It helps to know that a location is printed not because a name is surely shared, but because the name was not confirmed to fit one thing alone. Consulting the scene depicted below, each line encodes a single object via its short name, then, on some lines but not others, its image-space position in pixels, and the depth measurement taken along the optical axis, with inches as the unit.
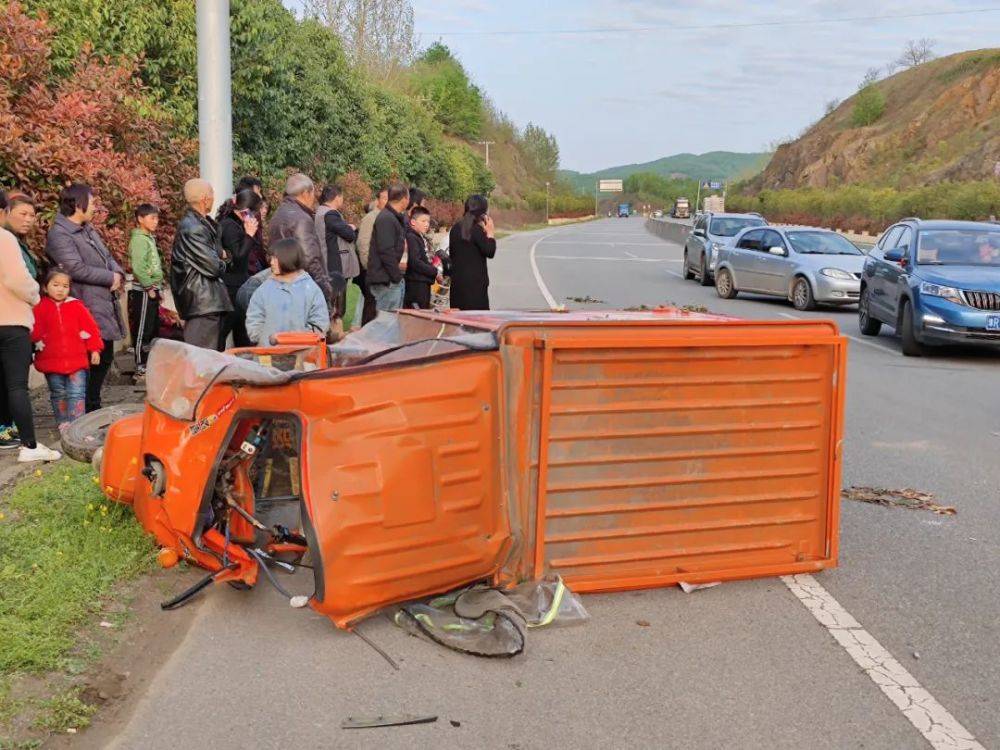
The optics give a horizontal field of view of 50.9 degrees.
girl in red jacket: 290.7
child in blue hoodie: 274.1
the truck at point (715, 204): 4157.2
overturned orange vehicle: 171.6
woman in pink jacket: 262.2
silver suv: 998.4
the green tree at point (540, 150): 5910.4
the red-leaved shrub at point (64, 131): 348.8
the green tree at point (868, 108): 3844.7
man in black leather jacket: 335.3
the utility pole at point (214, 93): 411.8
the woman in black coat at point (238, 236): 377.1
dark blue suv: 506.9
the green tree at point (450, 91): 3457.2
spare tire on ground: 236.1
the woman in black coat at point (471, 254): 411.2
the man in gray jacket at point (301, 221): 343.9
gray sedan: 757.3
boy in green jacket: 356.5
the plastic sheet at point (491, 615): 172.6
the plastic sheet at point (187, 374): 180.2
